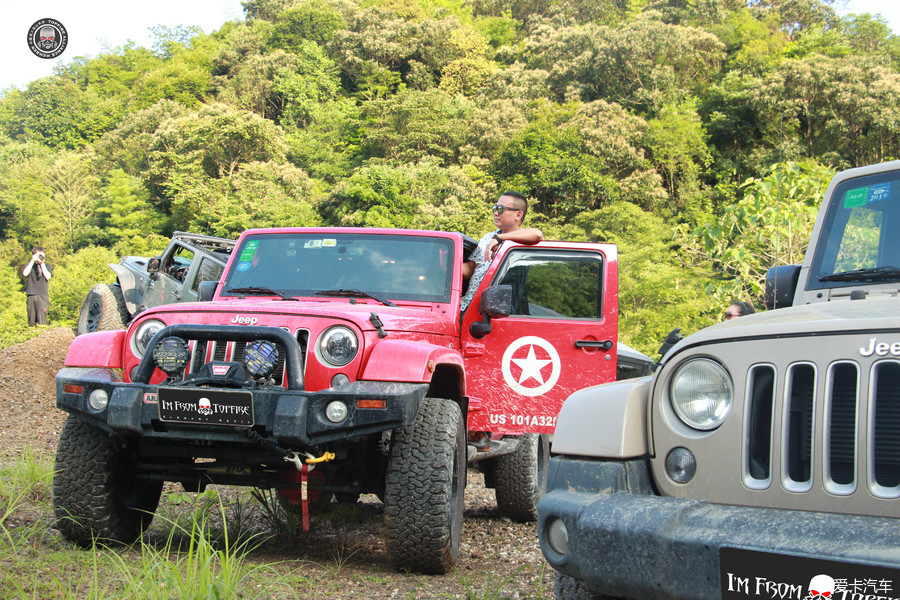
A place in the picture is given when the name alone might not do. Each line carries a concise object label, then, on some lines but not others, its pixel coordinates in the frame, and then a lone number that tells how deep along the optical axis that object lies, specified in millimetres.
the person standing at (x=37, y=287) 15281
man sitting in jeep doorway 5312
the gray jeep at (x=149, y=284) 11695
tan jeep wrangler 1872
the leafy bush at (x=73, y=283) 34562
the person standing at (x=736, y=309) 7162
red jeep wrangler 3734
